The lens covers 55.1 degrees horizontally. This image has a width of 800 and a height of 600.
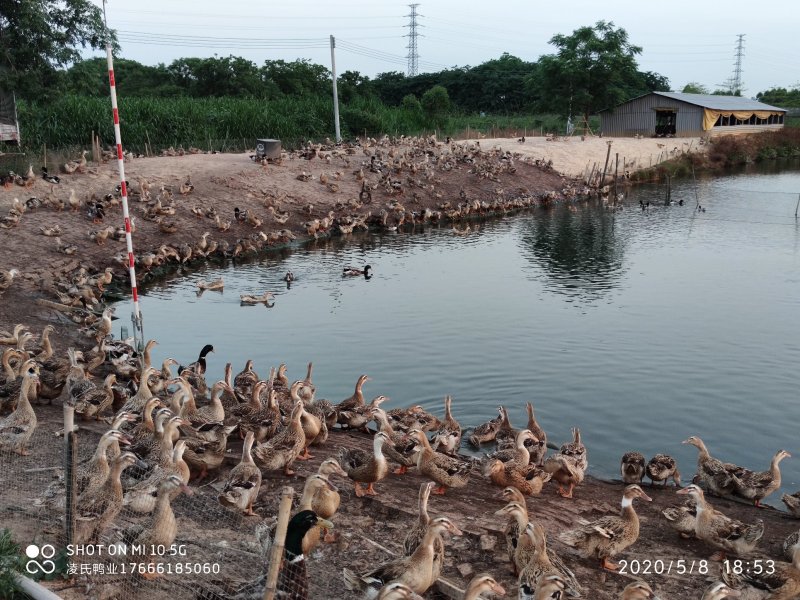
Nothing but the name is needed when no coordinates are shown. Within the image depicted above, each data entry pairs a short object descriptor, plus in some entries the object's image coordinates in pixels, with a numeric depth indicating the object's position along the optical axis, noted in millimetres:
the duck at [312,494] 8312
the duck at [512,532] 8638
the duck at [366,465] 10281
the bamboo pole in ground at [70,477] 7516
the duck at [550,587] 7031
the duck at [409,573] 7375
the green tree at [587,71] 70812
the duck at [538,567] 7684
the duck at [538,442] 12438
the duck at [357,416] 13906
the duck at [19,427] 10727
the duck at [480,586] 6809
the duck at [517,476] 11016
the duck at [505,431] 13548
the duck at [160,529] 7594
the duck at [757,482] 11195
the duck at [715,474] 11541
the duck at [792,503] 10586
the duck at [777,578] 8148
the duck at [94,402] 12500
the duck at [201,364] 15817
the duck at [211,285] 25859
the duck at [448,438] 12609
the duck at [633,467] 11961
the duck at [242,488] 9242
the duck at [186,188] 34438
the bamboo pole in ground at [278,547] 6297
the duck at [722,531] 9234
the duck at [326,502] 9023
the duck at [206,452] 10453
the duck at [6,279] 21203
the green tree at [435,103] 68375
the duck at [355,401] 14148
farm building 72312
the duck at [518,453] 11469
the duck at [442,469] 10805
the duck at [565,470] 11117
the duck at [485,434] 13766
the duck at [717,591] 7156
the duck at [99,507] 7887
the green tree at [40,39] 29859
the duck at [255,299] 24250
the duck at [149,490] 8820
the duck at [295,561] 6876
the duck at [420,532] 8195
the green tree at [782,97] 100981
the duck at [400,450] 11477
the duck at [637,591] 7176
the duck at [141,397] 12900
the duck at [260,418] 12219
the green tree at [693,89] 113875
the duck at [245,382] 14923
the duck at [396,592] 6336
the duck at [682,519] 9781
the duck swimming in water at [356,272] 27969
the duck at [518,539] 8211
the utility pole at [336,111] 52212
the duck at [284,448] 10688
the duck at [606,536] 8938
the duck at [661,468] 11781
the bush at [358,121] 58925
